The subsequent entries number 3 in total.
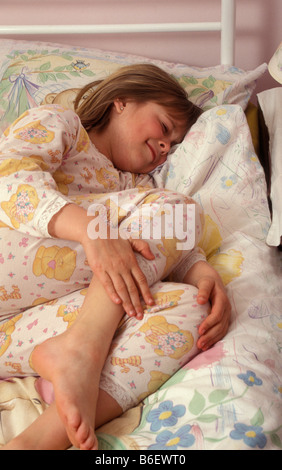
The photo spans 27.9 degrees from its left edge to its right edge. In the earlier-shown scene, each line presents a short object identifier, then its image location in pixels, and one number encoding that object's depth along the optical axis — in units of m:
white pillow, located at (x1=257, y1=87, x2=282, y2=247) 1.26
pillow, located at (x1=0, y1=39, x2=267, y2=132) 1.63
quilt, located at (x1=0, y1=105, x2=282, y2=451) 0.78
